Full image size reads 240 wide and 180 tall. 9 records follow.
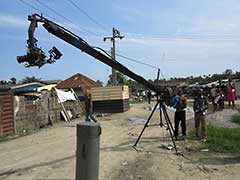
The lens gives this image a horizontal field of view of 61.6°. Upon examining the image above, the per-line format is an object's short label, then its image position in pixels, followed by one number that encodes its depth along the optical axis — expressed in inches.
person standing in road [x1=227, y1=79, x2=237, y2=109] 596.1
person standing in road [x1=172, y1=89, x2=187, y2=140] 273.3
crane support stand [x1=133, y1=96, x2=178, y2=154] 240.9
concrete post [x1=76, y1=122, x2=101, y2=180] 93.7
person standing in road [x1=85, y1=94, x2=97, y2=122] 384.0
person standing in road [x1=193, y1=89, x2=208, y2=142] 268.9
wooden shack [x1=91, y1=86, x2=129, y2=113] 596.5
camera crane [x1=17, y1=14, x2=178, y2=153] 183.3
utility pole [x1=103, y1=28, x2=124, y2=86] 827.5
